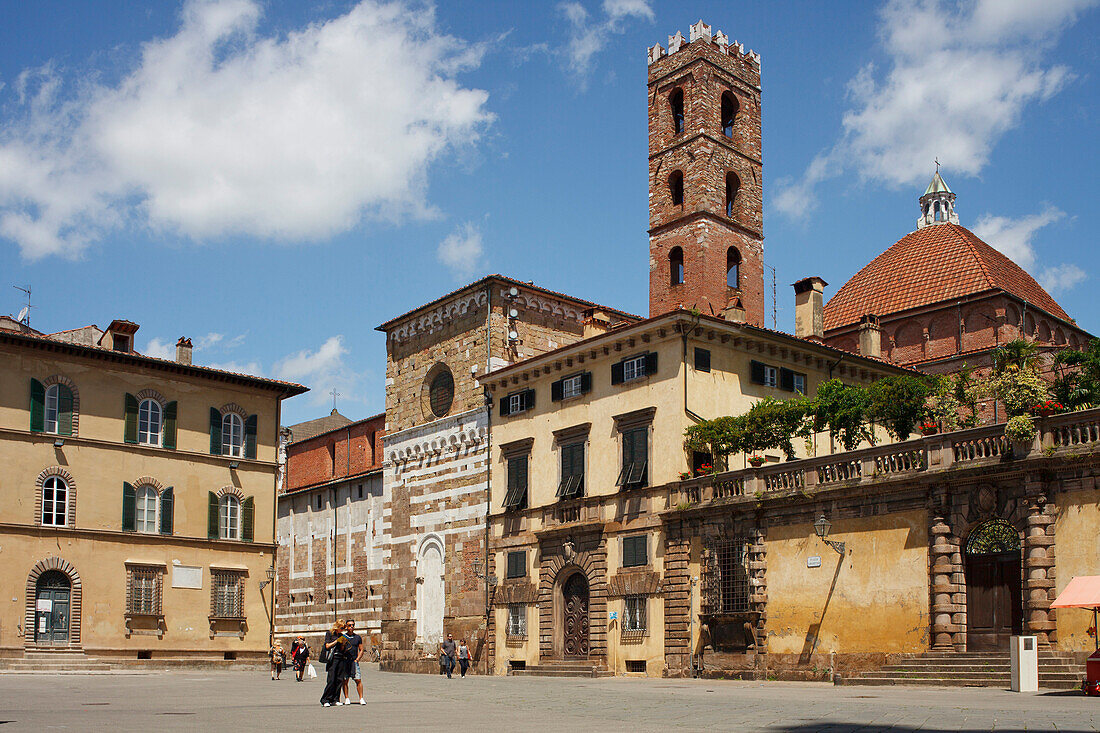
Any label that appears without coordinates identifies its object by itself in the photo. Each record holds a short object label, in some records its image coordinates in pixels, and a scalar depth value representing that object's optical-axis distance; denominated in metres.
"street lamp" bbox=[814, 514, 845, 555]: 29.48
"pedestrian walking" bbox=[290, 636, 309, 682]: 33.69
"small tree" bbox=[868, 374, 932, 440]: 31.94
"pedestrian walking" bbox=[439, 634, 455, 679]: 37.66
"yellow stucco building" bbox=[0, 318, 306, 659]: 38.12
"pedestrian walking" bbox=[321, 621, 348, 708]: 20.27
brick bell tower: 49.38
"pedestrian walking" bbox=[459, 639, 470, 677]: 38.03
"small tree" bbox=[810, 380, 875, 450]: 32.00
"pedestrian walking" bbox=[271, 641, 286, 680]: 35.50
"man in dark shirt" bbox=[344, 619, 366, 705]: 20.59
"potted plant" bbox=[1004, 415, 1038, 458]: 25.27
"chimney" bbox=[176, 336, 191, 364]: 45.12
